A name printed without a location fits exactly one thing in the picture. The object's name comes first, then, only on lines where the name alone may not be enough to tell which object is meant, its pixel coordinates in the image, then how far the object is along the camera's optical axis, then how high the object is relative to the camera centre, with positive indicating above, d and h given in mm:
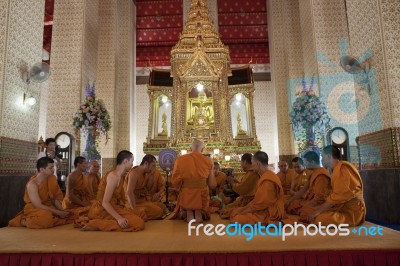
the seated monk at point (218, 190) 6094 -396
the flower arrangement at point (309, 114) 6812 +1127
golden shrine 10461 +2402
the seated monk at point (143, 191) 4680 -298
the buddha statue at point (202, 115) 10742 +1844
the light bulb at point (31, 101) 5615 +1262
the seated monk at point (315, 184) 4367 -227
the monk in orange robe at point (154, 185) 5547 -218
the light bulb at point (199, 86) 10844 +2759
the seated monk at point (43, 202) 4215 -368
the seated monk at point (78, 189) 5285 -252
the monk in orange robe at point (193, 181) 4598 -139
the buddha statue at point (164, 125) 11613 +1628
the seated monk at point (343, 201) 3875 -396
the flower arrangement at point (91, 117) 7520 +1302
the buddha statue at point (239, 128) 11143 +1425
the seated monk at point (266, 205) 3959 -443
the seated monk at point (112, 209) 3846 -437
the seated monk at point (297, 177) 5945 -164
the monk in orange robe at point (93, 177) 5488 -60
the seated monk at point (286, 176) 6121 -137
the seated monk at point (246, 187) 4965 -265
